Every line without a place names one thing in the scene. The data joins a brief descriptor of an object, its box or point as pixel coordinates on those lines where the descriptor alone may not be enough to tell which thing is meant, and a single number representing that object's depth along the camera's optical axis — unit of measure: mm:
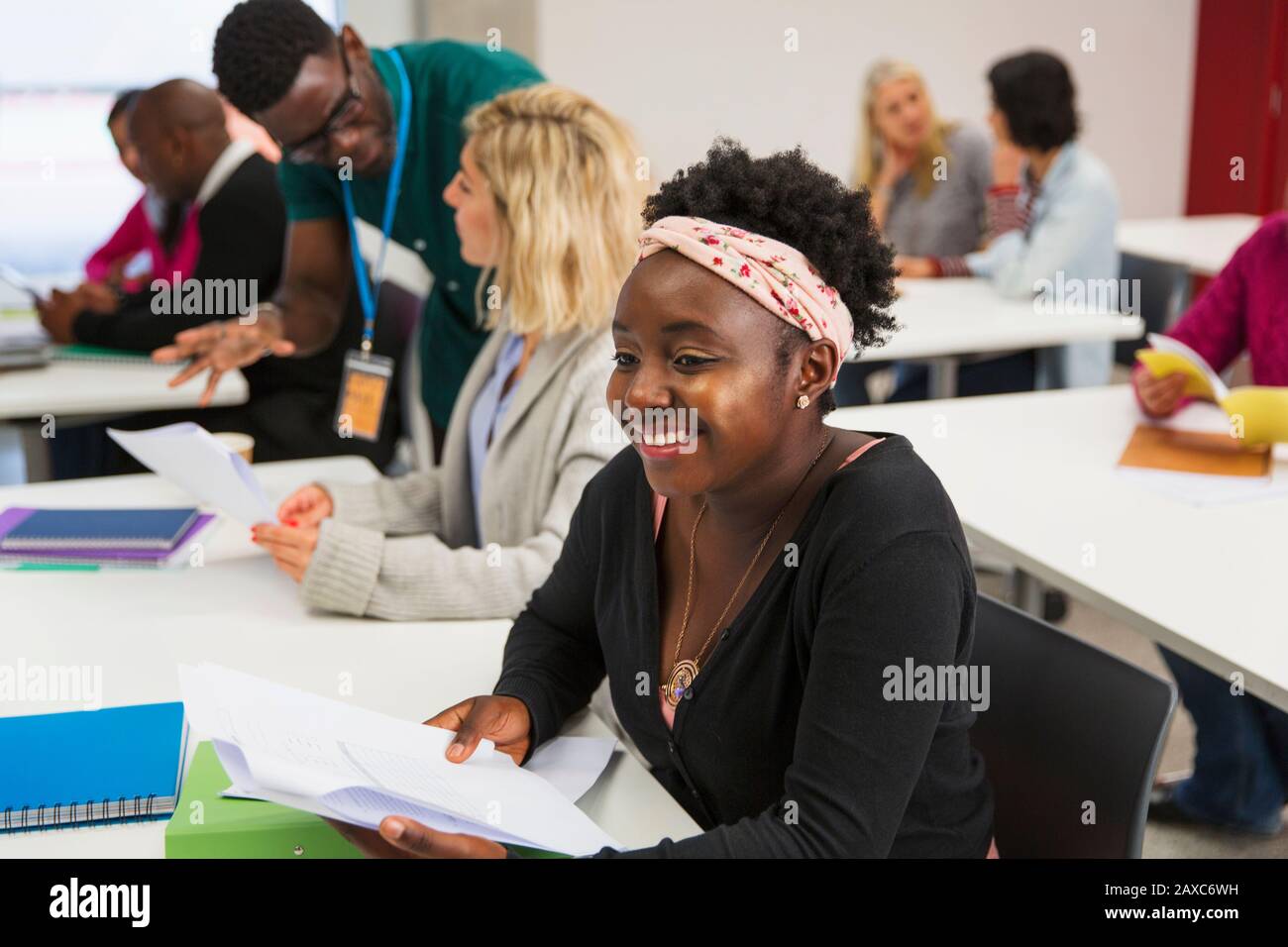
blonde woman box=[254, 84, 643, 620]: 1803
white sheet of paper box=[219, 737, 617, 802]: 1367
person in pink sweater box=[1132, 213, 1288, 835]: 2529
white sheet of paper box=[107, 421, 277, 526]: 1839
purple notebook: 1987
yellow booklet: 2230
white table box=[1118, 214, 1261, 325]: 4121
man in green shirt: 2234
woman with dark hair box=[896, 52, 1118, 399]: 3674
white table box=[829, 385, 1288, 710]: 1656
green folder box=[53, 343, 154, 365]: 3299
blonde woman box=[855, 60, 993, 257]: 4363
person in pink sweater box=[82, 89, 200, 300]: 3611
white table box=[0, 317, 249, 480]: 2986
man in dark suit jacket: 3314
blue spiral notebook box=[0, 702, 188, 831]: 1297
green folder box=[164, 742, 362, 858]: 1198
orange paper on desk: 2211
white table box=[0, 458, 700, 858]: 1542
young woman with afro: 1158
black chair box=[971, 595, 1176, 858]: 1390
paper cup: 2389
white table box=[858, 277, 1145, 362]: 3355
